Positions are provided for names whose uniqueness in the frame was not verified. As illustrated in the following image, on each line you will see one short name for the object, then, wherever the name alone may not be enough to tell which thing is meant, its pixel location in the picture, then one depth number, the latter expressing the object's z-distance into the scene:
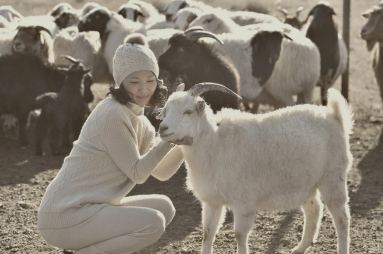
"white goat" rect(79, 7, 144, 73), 9.56
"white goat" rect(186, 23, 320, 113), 8.01
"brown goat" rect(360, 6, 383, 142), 8.37
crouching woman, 3.59
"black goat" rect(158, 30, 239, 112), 6.82
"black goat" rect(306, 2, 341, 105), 9.50
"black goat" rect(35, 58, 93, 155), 7.29
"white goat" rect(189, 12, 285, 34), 8.99
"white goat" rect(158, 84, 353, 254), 3.87
